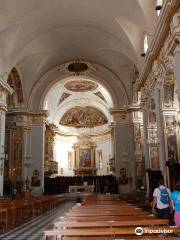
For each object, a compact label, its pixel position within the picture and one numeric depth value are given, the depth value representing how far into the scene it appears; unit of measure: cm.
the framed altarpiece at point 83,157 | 2969
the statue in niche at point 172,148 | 1108
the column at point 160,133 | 1135
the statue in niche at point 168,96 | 1153
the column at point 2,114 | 1482
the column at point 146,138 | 1428
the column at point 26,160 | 1969
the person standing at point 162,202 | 621
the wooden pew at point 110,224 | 414
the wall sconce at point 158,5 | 1026
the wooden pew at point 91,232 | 351
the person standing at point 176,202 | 551
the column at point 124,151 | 1984
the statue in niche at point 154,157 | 1356
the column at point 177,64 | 870
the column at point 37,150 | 2009
